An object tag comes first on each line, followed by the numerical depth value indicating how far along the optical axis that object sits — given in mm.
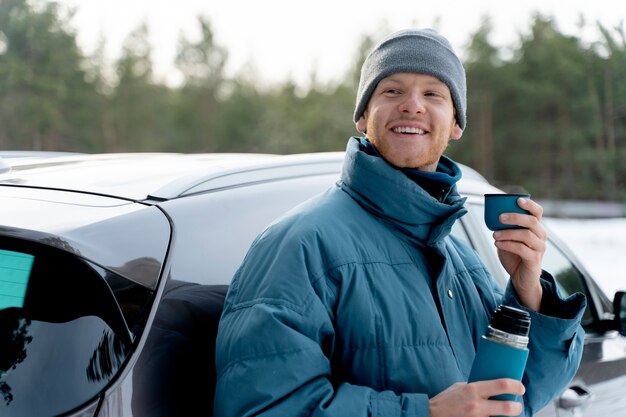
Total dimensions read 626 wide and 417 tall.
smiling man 1313
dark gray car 1292
